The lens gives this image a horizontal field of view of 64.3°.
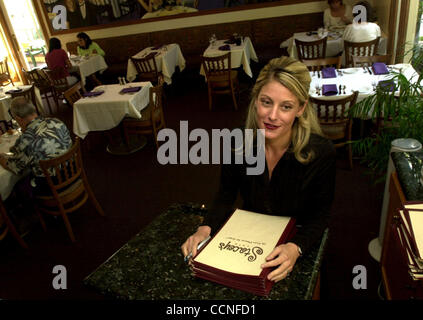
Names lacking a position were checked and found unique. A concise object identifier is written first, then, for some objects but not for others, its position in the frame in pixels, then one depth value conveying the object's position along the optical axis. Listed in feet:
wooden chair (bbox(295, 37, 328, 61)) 16.38
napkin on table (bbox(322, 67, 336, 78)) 12.37
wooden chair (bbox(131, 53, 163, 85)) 18.22
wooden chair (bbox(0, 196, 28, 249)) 9.05
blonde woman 4.08
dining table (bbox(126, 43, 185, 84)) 19.84
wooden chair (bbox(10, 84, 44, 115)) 17.74
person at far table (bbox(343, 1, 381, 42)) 15.11
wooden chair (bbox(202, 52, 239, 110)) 17.03
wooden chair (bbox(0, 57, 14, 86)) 24.30
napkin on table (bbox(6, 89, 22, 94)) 18.09
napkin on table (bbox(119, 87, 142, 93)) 14.51
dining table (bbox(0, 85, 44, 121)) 17.30
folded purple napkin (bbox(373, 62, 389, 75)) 11.81
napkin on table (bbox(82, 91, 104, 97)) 14.87
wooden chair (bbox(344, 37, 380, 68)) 14.83
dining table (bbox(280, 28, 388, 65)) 16.80
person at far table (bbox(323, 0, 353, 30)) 19.60
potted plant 6.66
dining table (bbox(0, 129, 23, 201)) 9.35
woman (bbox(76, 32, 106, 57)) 22.86
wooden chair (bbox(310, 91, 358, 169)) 10.52
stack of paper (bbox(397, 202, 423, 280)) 3.66
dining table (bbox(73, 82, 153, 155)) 13.87
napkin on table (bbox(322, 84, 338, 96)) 11.05
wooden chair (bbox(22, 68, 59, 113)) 20.31
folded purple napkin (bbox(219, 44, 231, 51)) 18.92
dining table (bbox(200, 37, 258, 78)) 18.52
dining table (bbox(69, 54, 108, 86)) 21.33
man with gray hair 9.15
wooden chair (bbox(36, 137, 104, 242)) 9.04
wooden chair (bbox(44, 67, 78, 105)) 19.74
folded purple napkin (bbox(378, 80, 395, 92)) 7.09
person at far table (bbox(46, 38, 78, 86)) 20.39
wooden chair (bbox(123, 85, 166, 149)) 13.89
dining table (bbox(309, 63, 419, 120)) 10.97
